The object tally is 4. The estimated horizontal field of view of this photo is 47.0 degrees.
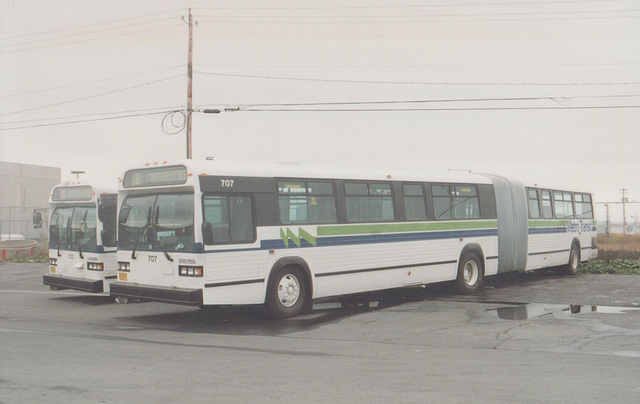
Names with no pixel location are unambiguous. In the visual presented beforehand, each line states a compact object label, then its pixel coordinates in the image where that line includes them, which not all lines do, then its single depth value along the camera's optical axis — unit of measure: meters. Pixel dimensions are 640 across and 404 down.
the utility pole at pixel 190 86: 29.84
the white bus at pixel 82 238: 16.11
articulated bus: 12.57
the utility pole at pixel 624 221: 62.70
